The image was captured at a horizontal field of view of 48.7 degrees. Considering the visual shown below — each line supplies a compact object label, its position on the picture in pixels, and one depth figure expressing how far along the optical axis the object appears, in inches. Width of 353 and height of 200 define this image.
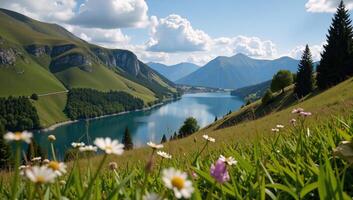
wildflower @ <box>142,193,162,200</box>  41.3
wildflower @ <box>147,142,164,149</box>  74.9
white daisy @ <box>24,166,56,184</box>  42.1
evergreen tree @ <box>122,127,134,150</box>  2883.6
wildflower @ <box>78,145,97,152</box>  84.4
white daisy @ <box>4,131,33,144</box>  44.9
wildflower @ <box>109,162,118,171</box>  111.9
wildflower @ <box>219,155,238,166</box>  75.7
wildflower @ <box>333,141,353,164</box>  89.8
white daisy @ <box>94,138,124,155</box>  49.9
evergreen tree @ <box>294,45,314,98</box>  2116.4
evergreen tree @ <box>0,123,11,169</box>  1549.0
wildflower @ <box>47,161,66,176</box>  58.9
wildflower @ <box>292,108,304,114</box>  174.8
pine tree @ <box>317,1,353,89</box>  1964.8
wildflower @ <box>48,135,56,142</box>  107.1
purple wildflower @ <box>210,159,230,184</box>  59.4
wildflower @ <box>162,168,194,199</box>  43.3
